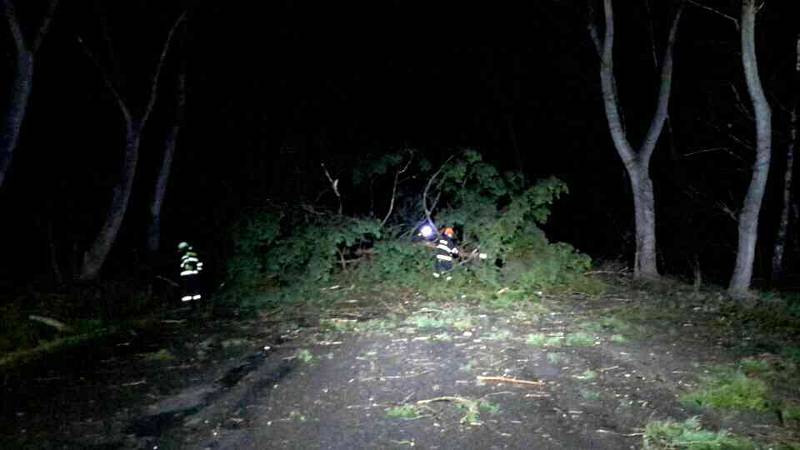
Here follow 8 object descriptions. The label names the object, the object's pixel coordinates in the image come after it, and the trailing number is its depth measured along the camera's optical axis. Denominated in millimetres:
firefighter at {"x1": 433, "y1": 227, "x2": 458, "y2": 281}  14188
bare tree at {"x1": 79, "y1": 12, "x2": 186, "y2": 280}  14359
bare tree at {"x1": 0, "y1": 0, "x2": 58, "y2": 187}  11789
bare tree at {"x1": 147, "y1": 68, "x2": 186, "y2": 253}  17109
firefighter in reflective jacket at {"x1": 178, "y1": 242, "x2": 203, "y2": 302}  12891
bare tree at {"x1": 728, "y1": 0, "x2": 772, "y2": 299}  11711
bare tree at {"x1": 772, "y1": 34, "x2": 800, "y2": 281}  16531
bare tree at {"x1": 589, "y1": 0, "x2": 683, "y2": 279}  14133
